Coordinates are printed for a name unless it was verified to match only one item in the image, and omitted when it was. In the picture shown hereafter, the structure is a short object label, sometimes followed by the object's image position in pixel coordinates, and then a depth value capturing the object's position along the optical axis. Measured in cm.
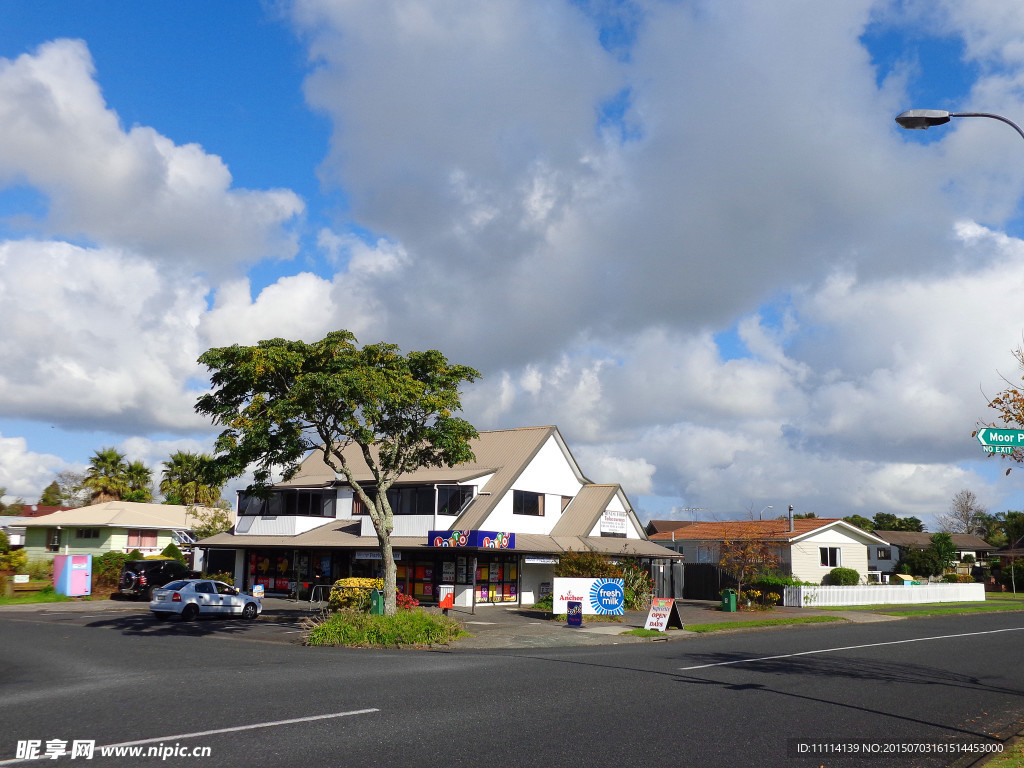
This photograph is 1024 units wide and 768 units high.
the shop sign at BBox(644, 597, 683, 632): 2758
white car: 3036
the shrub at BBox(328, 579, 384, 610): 2948
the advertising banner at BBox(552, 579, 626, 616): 3125
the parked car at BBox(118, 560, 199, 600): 3931
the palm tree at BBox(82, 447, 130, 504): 6956
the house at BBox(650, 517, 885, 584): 5316
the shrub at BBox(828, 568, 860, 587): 5275
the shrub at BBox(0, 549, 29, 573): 4391
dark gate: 4730
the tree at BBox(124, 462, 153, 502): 7206
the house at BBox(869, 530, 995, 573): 8475
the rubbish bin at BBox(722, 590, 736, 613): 3881
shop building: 3684
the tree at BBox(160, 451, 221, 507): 6247
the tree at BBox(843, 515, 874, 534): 11196
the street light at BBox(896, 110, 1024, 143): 1141
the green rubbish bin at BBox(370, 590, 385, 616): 2627
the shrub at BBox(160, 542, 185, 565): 5138
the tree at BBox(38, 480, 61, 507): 10306
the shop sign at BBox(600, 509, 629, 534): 4241
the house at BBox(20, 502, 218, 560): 5397
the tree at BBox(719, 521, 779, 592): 4244
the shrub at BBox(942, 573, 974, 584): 6731
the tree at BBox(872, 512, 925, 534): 12281
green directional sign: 1251
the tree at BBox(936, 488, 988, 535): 11101
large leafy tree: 2398
